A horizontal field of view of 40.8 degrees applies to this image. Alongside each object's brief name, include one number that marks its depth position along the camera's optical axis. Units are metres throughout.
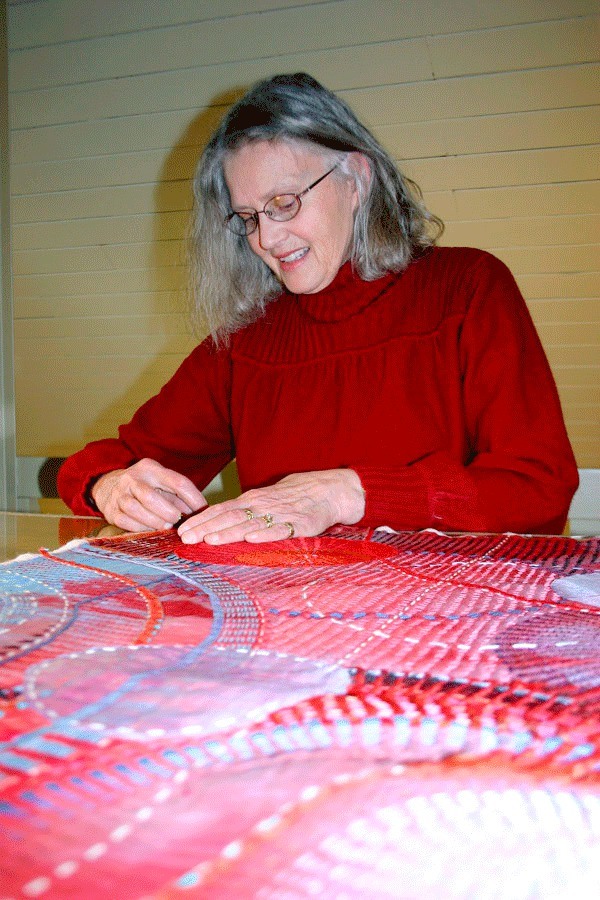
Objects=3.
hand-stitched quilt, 0.26
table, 0.86
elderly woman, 1.05
